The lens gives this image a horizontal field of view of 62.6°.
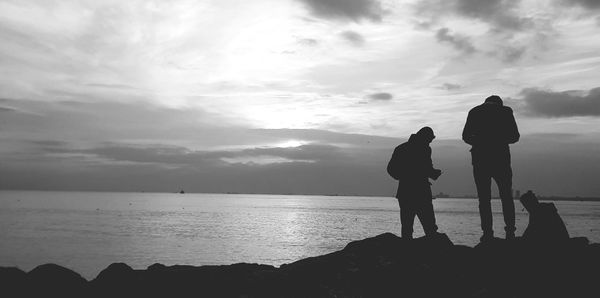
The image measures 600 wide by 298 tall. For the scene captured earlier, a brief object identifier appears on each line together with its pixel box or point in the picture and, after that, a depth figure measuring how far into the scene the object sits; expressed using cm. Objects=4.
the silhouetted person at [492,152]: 1000
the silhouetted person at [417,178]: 1068
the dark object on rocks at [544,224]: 930
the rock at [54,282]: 923
